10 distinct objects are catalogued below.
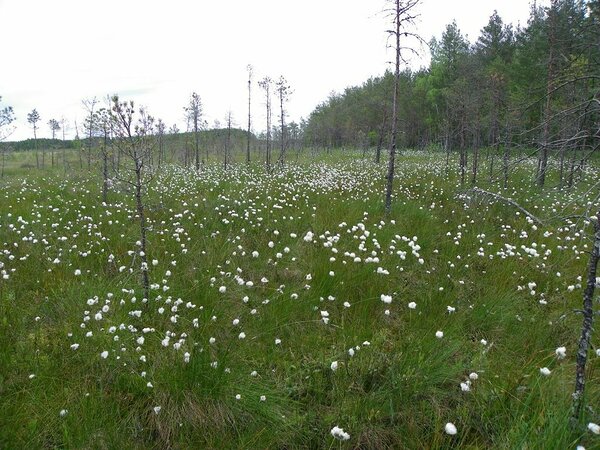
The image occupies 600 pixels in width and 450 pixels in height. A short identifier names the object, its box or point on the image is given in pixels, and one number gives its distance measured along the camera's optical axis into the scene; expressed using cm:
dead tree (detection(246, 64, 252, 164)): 2530
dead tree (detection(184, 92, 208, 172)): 2833
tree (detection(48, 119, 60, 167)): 4892
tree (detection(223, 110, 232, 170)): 3014
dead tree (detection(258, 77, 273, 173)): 2523
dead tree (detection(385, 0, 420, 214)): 838
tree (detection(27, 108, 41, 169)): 4569
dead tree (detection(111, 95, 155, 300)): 461
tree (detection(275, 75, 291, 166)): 2399
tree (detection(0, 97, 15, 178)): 2097
